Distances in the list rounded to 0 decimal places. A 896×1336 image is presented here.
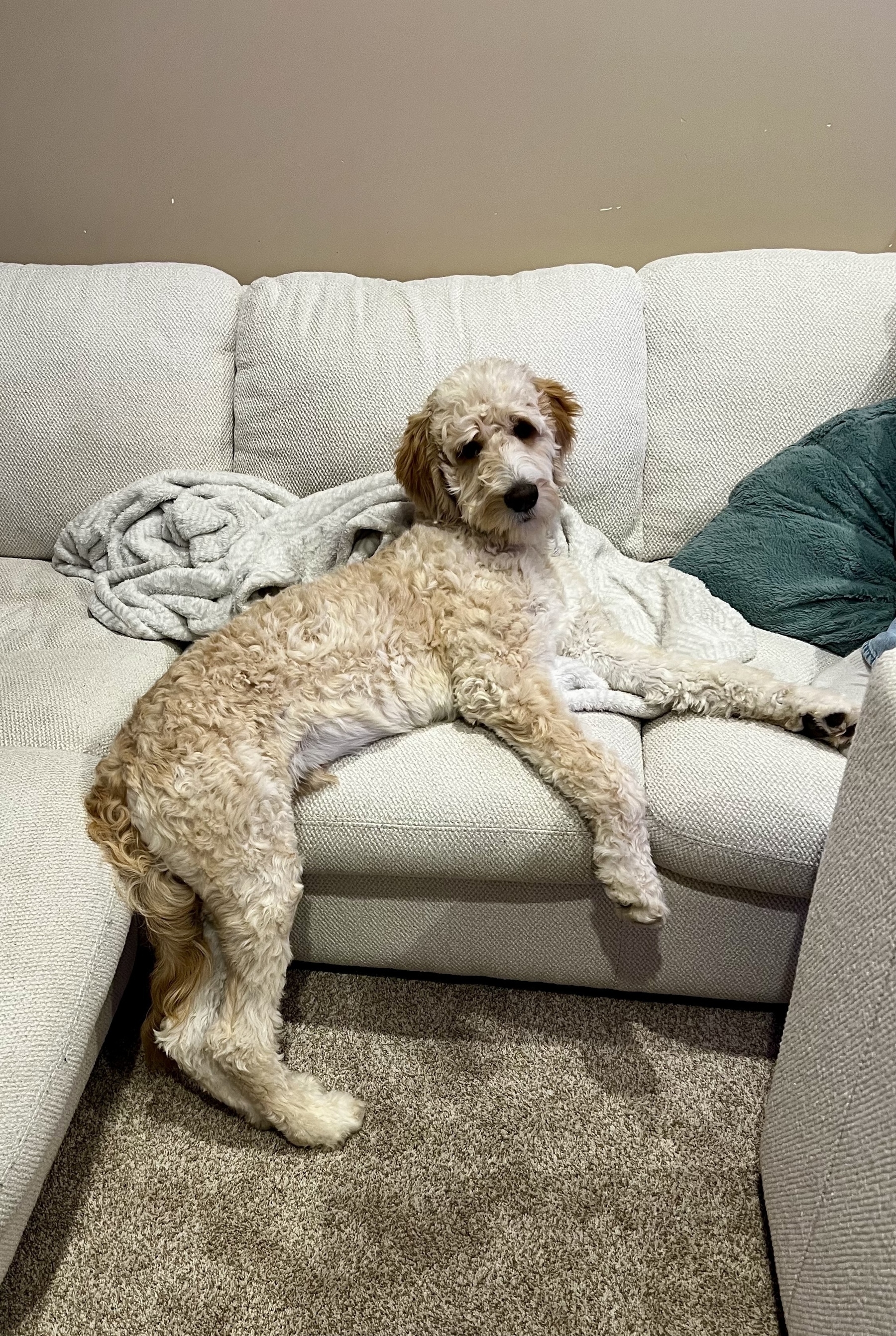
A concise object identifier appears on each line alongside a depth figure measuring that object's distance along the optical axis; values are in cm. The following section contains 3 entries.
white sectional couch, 152
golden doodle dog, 151
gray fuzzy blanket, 208
